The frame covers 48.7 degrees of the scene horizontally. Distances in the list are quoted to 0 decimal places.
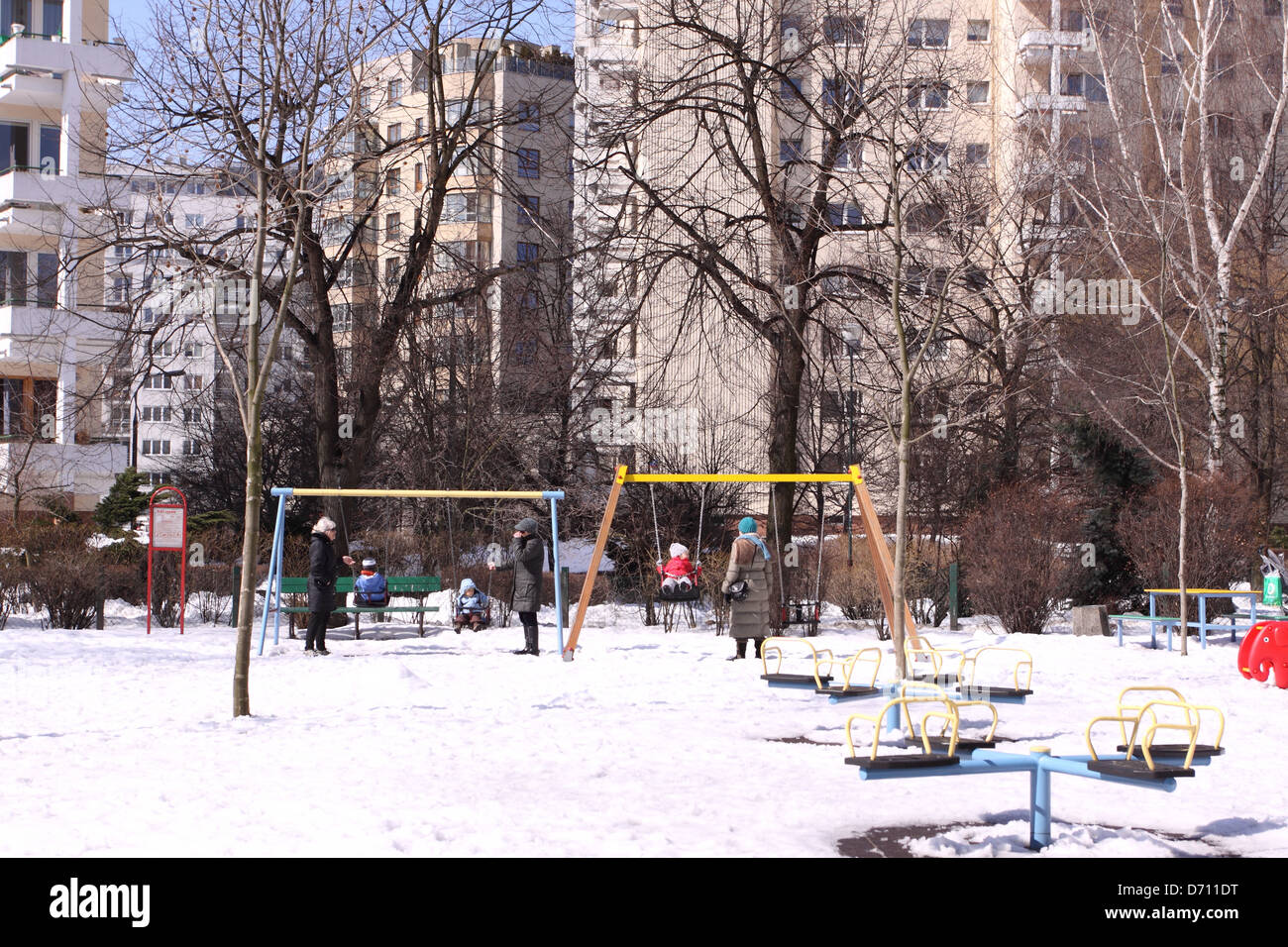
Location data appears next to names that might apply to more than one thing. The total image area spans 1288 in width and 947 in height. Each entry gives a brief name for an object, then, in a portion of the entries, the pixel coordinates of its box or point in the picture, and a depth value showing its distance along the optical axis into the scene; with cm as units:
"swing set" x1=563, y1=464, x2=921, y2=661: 1500
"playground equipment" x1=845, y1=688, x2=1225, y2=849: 629
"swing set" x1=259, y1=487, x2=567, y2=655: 1648
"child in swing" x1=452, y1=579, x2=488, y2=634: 1936
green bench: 1877
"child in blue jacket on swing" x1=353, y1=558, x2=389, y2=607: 1806
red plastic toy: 1393
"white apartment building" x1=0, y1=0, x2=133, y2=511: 3347
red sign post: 1897
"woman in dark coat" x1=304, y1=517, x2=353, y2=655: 1625
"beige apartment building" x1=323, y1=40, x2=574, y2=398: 1892
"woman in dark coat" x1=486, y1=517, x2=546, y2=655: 1680
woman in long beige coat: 1559
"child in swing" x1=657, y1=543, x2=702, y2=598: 1619
